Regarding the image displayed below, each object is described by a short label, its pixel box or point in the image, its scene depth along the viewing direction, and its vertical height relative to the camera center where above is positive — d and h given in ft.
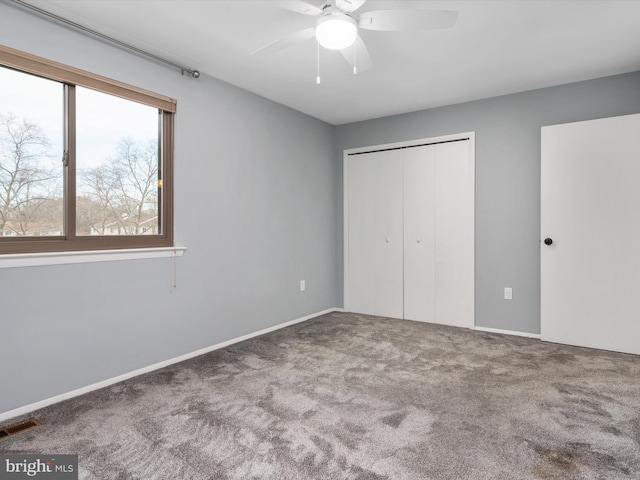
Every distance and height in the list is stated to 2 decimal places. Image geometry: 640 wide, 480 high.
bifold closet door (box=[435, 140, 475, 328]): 13.12 +0.10
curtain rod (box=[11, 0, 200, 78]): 7.27 +4.45
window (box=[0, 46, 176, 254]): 7.31 +1.70
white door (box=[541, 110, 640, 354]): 10.32 +0.08
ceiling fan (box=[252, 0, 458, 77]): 6.23 +3.74
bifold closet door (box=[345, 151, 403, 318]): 14.70 +0.11
